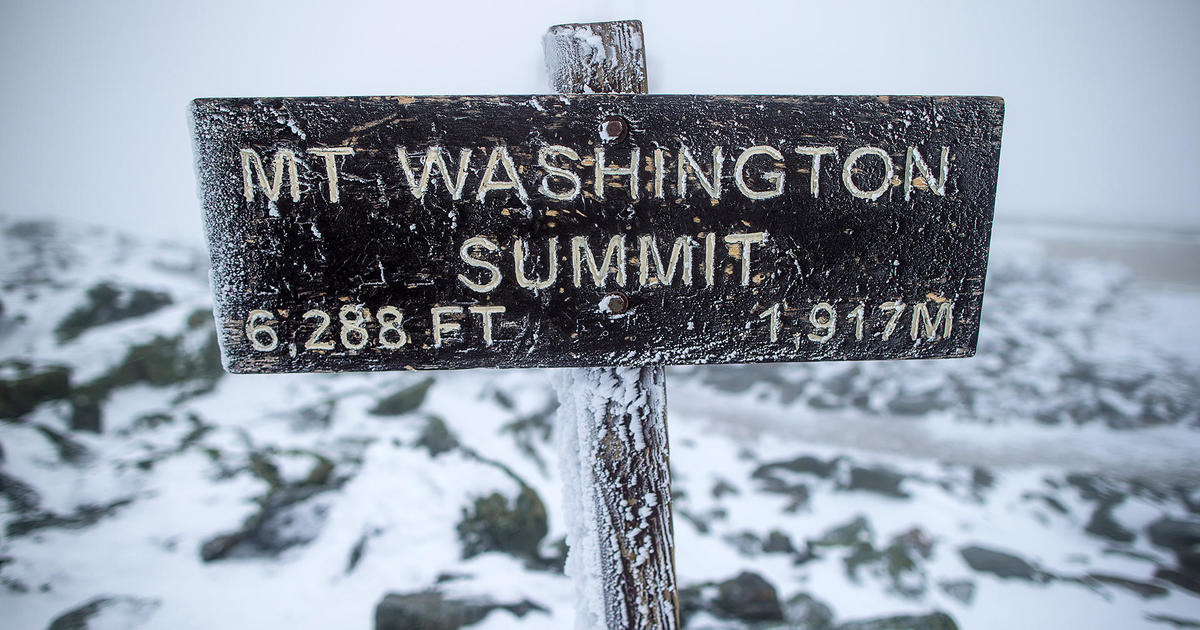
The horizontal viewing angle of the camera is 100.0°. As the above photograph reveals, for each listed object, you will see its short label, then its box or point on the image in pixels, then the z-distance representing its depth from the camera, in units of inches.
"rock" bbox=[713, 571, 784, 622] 82.6
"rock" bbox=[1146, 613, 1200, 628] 85.6
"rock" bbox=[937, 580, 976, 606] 90.1
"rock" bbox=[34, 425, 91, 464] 105.0
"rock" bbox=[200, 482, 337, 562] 87.0
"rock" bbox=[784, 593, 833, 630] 82.2
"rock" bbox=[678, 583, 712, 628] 82.4
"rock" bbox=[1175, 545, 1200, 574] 99.5
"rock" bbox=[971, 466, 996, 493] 121.6
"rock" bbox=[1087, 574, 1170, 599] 91.8
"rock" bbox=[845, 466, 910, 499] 117.5
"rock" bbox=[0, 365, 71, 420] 111.4
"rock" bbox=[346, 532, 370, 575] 85.6
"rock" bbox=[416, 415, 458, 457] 114.7
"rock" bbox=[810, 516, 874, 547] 100.9
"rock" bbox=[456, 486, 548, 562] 91.7
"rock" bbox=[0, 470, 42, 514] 93.4
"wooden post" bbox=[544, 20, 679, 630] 42.6
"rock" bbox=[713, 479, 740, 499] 114.6
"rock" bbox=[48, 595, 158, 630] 72.9
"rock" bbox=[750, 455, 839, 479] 123.7
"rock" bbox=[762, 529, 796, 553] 98.5
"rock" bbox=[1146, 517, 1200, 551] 105.6
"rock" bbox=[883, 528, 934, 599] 91.4
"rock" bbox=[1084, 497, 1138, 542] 107.9
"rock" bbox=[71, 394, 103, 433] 113.0
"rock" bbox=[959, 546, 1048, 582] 94.7
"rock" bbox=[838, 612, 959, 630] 79.5
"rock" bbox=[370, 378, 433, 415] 130.3
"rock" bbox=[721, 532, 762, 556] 98.3
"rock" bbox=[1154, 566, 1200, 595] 94.1
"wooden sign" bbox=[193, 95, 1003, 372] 33.5
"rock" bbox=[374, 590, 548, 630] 74.9
